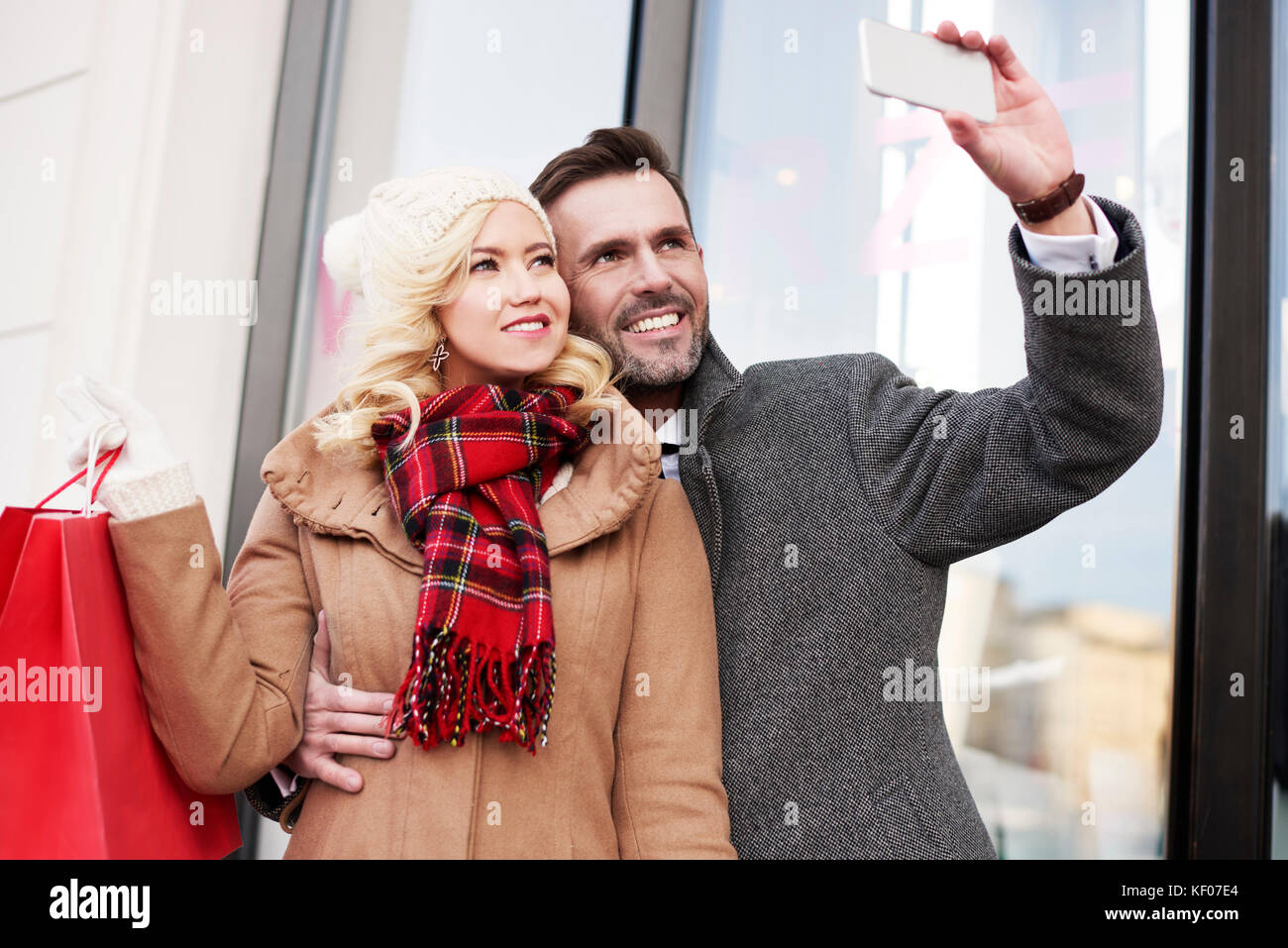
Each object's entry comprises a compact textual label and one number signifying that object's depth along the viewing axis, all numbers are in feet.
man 4.02
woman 3.91
